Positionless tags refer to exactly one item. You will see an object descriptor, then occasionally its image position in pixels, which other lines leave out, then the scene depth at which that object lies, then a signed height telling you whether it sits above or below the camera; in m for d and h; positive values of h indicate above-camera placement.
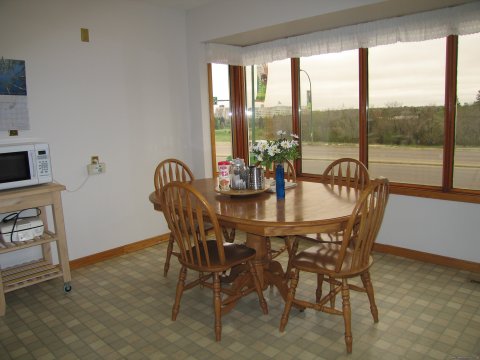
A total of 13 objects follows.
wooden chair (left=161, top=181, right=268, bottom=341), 2.24 -0.78
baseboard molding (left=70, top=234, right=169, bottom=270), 3.52 -1.13
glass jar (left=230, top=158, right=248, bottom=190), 2.78 -0.36
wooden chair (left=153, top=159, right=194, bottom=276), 3.23 -0.42
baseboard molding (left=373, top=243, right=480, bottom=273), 3.14 -1.16
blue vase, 2.60 -0.37
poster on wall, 2.96 +0.30
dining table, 2.10 -0.49
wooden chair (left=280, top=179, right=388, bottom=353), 2.06 -0.78
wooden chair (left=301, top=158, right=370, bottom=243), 2.68 -0.44
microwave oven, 2.73 -0.21
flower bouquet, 2.59 -0.19
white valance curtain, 2.95 +0.74
